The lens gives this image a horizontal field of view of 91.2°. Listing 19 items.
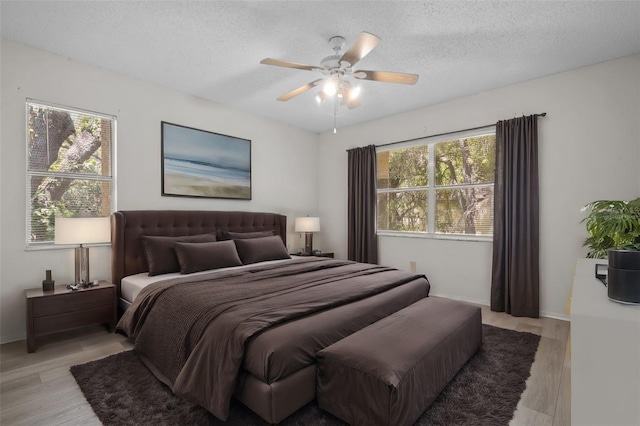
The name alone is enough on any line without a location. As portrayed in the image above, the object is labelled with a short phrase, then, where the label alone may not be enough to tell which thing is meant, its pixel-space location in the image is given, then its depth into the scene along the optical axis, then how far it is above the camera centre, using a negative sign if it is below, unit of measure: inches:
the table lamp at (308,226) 197.8 -10.4
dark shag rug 69.0 -46.2
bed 64.7 -27.7
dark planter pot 27.7 -6.0
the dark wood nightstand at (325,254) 197.7 -28.5
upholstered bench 60.7 -33.9
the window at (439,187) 160.1 +13.3
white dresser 21.9 -11.5
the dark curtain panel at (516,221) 138.6 -4.9
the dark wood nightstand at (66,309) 102.2 -34.9
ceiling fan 92.5 +44.6
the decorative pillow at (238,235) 159.0 -13.3
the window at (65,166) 116.3 +17.0
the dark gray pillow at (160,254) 126.7 -18.4
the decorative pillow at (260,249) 150.7 -19.8
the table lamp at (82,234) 109.0 -9.0
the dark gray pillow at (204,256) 127.6 -19.8
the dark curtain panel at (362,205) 194.5 +3.1
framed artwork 152.3 +24.2
